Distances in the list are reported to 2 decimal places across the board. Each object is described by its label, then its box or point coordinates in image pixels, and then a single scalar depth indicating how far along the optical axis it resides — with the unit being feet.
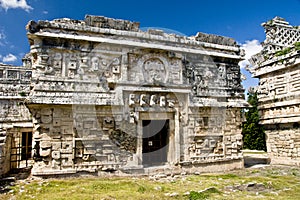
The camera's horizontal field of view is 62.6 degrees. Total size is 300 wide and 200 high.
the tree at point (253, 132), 65.57
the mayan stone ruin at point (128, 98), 28.50
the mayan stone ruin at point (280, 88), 38.96
